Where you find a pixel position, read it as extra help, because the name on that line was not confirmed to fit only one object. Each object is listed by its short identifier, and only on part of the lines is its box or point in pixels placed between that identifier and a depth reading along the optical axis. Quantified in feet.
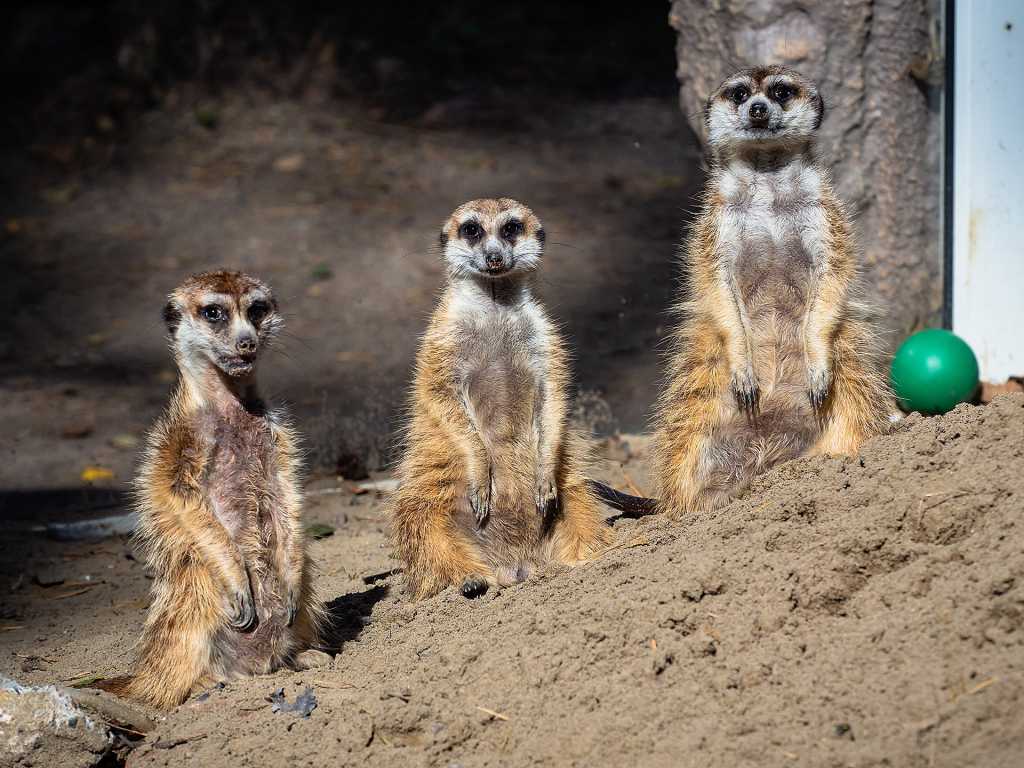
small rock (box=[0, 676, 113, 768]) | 19.45
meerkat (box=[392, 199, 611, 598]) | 26.53
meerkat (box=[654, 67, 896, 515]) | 26.35
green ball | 32.30
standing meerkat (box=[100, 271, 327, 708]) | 22.72
